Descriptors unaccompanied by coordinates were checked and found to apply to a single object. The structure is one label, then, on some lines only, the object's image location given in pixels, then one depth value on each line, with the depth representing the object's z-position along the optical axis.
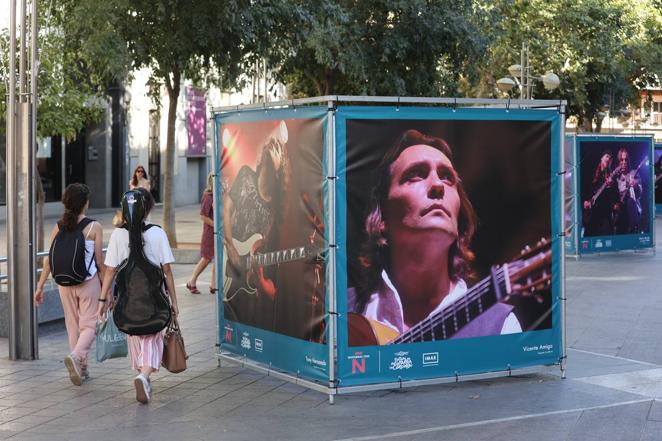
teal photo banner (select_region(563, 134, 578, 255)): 20.64
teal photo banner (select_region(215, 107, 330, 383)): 8.47
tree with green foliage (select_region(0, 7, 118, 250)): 16.45
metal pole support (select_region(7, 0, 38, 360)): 10.04
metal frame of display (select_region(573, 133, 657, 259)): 20.67
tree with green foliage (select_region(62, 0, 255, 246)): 18.02
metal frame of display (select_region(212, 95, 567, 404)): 8.18
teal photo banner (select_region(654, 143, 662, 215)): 36.50
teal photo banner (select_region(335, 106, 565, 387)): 8.40
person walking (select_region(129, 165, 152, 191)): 14.04
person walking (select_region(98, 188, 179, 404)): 8.44
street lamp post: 31.06
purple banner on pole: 39.03
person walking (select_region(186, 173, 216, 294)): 14.31
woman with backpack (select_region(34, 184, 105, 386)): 9.05
